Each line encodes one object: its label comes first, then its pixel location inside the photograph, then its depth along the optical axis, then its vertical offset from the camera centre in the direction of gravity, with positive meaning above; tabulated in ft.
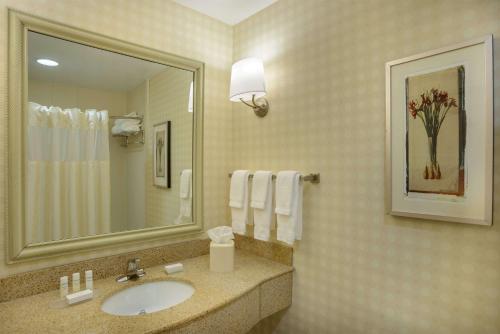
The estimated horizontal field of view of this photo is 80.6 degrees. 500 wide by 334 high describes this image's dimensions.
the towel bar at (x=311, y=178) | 4.98 -0.24
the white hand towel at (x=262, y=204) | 5.18 -0.72
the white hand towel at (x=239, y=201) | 5.61 -0.71
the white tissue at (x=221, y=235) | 5.20 -1.27
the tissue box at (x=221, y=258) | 5.04 -1.62
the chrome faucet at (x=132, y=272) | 4.67 -1.76
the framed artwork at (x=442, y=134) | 3.31 +0.37
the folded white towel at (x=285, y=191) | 4.82 -0.45
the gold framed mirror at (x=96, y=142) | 4.07 +0.35
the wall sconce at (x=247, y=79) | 5.23 +1.52
